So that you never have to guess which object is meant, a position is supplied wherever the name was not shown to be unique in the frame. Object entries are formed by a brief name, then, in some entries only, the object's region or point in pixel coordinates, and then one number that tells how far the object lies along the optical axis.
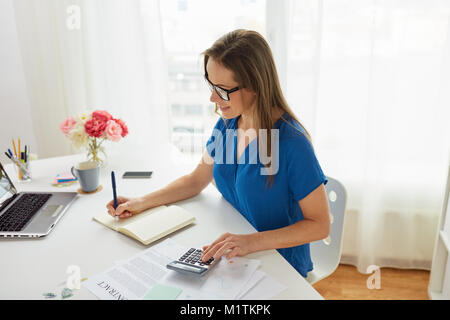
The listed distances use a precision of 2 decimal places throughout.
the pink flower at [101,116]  1.50
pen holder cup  1.60
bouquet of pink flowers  1.47
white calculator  0.91
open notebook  1.10
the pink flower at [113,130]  1.50
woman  1.12
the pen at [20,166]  1.56
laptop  1.15
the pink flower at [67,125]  1.49
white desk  0.91
